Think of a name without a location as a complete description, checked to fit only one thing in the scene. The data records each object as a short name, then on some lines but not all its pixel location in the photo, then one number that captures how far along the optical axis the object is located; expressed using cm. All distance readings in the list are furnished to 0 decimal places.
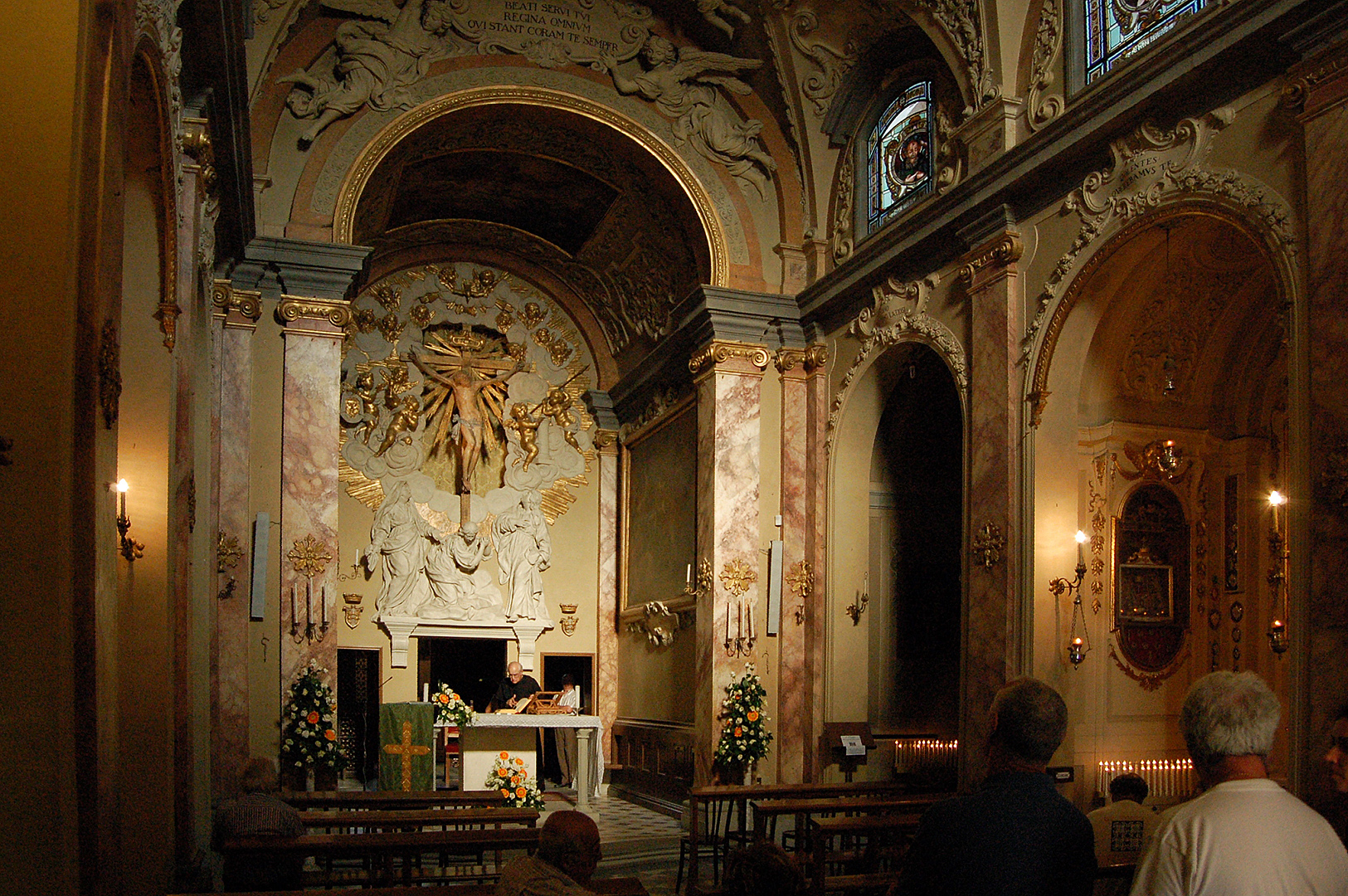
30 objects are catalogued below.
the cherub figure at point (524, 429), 1953
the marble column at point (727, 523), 1394
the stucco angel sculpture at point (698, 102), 1495
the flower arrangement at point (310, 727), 1222
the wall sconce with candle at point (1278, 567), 1050
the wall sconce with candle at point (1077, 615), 1005
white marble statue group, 1830
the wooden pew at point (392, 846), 657
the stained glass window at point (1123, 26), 916
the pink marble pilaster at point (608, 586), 1883
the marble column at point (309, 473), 1280
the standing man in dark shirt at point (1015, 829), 324
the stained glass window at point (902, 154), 1295
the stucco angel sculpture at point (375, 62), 1372
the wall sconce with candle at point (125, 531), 564
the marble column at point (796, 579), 1384
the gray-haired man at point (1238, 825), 289
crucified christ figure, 1872
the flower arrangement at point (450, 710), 1306
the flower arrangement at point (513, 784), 1241
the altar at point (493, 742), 1376
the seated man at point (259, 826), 679
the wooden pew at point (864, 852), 805
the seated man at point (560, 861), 442
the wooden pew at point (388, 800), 957
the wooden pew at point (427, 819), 830
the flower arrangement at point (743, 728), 1327
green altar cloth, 1287
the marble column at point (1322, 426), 707
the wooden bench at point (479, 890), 548
